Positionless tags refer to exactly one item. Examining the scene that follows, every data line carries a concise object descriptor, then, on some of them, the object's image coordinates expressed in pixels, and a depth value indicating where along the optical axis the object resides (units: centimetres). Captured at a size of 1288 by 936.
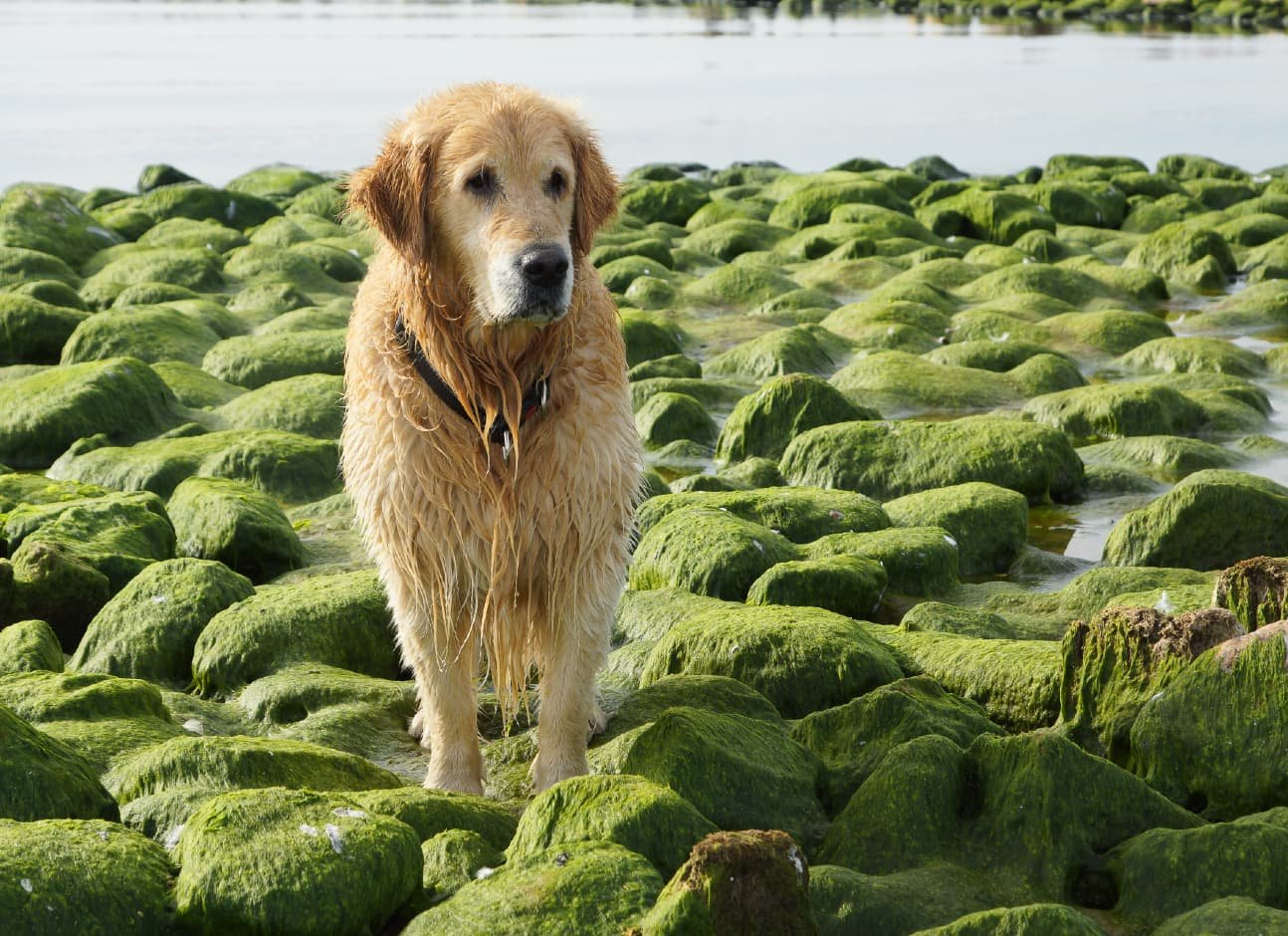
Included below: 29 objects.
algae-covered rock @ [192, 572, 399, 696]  724
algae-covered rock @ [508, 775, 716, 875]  489
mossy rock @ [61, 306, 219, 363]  1334
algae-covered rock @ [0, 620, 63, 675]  683
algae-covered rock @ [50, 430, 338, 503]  1030
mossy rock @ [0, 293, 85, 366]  1364
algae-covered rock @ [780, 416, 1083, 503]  1020
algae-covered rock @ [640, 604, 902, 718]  671
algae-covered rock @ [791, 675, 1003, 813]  584
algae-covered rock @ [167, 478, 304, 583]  877
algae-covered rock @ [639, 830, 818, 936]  420
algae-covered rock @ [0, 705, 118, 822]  510
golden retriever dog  547
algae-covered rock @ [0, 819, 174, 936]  440
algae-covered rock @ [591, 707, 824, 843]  550
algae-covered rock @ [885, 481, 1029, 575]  905
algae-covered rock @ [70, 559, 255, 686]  735
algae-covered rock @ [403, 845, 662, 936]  445
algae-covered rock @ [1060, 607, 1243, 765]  595
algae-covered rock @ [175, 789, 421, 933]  456
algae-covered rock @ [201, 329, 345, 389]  1323
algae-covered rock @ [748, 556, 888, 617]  778
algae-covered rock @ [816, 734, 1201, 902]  522
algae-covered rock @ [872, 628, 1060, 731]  661
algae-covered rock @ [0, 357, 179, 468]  1119
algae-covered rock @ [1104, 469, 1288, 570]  863
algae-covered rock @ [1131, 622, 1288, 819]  554
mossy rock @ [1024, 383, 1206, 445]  1153
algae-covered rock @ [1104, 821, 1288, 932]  482
